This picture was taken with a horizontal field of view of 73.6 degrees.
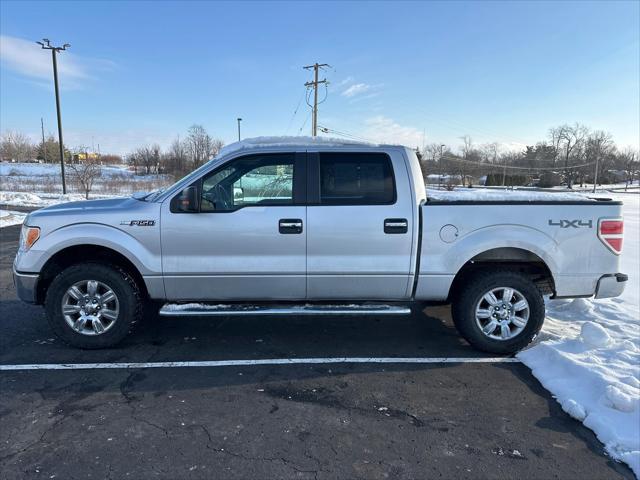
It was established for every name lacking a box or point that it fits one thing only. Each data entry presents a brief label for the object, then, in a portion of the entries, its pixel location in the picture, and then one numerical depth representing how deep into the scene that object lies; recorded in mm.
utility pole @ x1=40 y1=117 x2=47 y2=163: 80419
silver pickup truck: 4148
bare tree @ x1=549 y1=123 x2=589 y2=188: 92375
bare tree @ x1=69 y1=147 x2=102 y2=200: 23688
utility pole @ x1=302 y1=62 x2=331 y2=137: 39156
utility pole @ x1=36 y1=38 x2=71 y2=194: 24641
